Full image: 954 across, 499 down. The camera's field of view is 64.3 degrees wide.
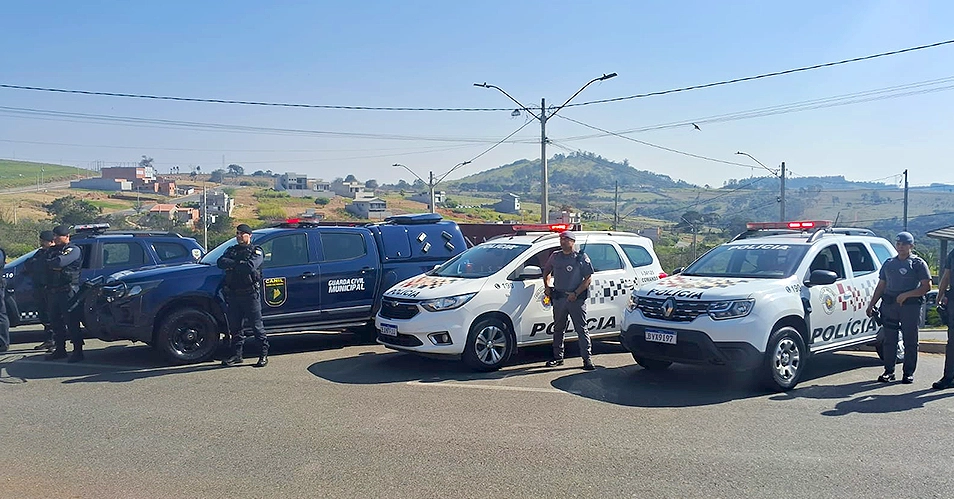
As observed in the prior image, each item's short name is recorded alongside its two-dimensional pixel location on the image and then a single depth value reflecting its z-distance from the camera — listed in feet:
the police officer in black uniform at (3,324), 32.40
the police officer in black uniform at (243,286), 31.58
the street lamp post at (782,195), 99.55
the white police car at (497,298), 29.73
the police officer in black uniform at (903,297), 27.66
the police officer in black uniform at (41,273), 32.83
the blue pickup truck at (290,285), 32.01
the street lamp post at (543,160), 78.23
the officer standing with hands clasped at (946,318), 27.22
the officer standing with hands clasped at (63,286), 32.63
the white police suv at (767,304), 25.70
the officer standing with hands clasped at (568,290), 31.12
